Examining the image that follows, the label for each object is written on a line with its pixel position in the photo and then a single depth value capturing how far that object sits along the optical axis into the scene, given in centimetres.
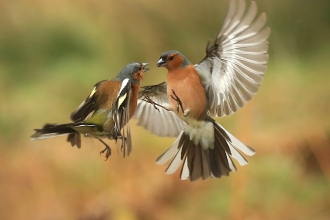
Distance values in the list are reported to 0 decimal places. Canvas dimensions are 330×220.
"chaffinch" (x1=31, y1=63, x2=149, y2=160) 549
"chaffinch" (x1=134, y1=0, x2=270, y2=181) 555
